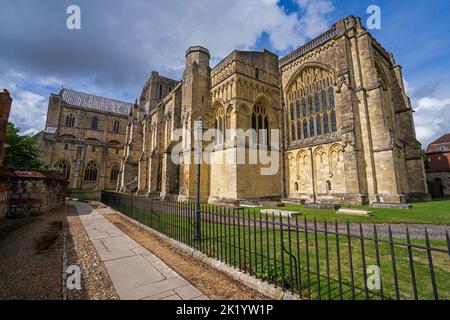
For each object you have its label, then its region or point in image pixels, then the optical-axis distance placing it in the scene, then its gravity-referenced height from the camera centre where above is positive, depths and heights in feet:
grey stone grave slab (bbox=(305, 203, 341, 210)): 41.50 -3.78
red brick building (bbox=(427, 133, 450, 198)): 79.97 +6.49
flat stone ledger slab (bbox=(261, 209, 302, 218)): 32.21 -4.09
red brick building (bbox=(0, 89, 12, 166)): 28.53 +11.13
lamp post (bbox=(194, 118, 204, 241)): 18.07 -1.77
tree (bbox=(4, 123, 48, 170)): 63.77 +12.45
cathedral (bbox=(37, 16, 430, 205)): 46.75 +18.47
